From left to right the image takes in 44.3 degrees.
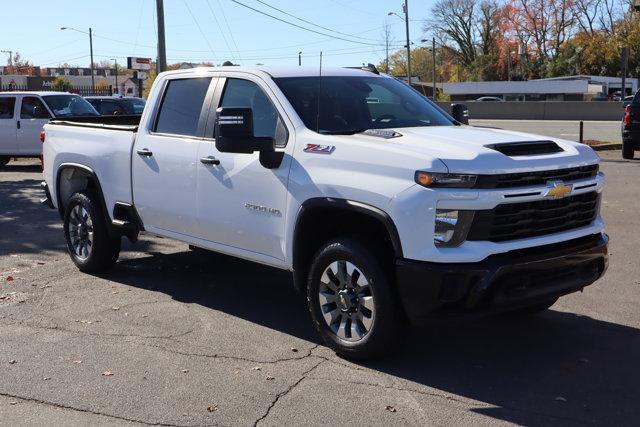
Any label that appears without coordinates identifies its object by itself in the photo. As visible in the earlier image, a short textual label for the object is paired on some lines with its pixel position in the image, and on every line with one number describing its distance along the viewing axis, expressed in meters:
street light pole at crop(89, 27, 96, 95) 77.50
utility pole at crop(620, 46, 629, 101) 24.06
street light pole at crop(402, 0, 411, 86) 57.00
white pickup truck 4.64
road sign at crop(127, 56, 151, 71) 51.59
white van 18.62
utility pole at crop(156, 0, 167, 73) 25.46
